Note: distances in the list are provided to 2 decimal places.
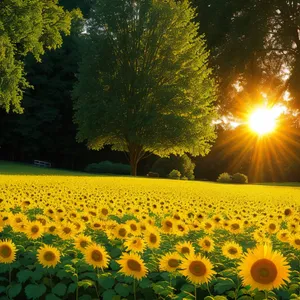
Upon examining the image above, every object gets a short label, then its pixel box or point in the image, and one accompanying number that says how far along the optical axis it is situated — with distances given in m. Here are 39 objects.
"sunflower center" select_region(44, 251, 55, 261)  3.35
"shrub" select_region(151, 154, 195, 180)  32.53
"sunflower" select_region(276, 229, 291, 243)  4.19
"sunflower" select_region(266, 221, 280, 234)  4.77
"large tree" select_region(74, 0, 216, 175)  26.67
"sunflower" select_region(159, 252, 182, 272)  3.17
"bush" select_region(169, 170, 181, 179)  30.29
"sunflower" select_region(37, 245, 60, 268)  3.31
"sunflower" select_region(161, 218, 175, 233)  4.36
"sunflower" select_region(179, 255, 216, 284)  2.78
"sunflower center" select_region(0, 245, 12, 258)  3.36
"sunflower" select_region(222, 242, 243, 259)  3.50
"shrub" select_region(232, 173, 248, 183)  30.66
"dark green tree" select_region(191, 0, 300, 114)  26.44
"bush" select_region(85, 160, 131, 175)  33.31
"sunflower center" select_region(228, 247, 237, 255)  3.60
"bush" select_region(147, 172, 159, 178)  31.22
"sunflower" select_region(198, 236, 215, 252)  3.73
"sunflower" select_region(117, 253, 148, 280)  2.93
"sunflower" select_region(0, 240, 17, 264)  3.32
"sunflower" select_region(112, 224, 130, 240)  4.04
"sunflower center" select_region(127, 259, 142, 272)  2.95
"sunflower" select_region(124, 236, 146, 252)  3.47
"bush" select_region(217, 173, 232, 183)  31.05
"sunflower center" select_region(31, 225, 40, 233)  3.98
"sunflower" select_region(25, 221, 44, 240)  3.94
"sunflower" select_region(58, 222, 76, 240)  4.00
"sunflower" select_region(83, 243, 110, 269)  3.10
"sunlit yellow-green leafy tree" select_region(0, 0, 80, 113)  18.91
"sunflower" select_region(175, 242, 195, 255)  3.50
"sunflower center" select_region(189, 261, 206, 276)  2.80
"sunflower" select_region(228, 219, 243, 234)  4.66
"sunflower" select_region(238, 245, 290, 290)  2.47
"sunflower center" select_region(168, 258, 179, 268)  3.19
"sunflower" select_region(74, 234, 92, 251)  3.57
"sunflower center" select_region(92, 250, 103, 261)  3.12
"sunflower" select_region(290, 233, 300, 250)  3.81
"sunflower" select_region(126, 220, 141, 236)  4.07
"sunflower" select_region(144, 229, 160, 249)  3.66
